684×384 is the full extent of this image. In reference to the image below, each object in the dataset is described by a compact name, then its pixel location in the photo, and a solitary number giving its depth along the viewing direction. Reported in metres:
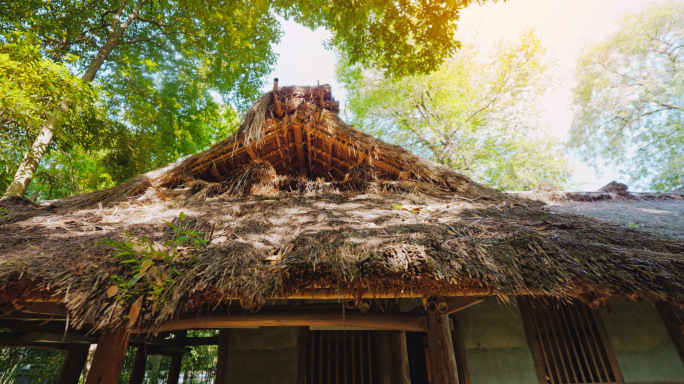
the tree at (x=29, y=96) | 3.82
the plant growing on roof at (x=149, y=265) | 1.94
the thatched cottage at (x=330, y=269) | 2.08
